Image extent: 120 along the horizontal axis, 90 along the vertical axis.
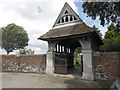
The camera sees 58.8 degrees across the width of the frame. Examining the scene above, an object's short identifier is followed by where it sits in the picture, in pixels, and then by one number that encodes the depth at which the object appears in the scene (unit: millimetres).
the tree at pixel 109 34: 23352
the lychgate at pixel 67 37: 9195
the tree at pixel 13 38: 29094
